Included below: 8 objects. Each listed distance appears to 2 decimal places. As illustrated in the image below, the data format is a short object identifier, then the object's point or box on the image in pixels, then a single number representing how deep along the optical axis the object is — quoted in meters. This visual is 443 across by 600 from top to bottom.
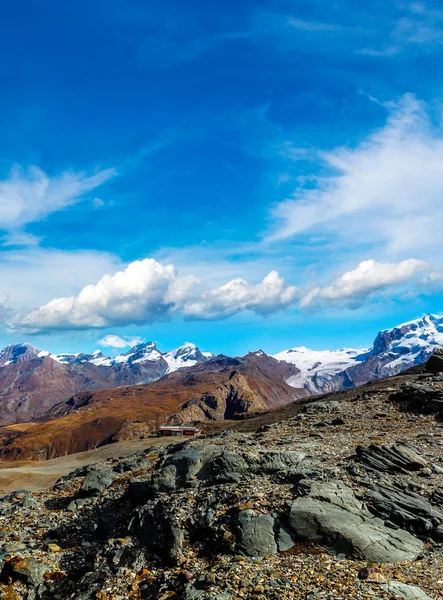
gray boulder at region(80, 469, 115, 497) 31.79
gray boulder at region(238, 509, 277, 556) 18.12
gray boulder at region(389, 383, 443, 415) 45.28
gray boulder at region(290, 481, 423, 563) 17.67
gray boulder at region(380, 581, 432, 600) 14.28
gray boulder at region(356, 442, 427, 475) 24.88
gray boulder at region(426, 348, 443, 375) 62.53
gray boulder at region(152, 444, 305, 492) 24.83
